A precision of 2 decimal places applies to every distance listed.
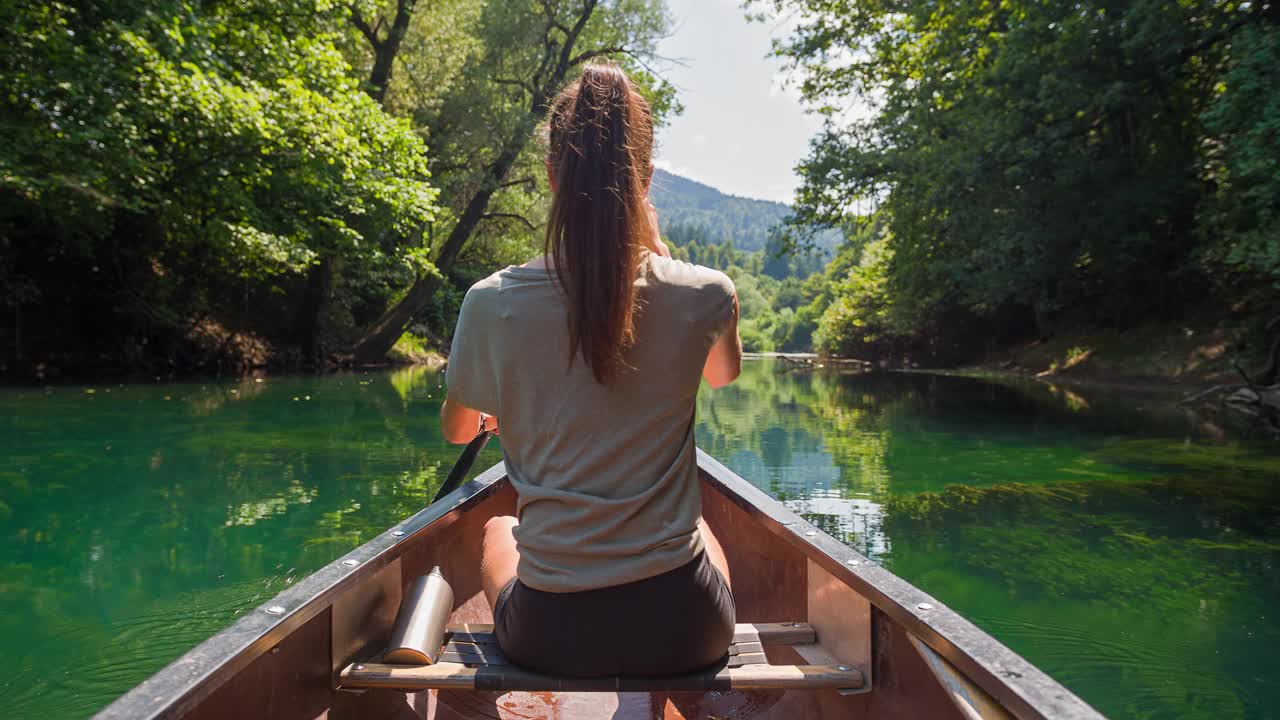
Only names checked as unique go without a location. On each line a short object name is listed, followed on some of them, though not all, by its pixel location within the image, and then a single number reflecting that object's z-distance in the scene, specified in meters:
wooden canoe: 1.20
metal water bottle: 1.66
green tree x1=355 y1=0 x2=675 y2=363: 17.33
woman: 1.39
